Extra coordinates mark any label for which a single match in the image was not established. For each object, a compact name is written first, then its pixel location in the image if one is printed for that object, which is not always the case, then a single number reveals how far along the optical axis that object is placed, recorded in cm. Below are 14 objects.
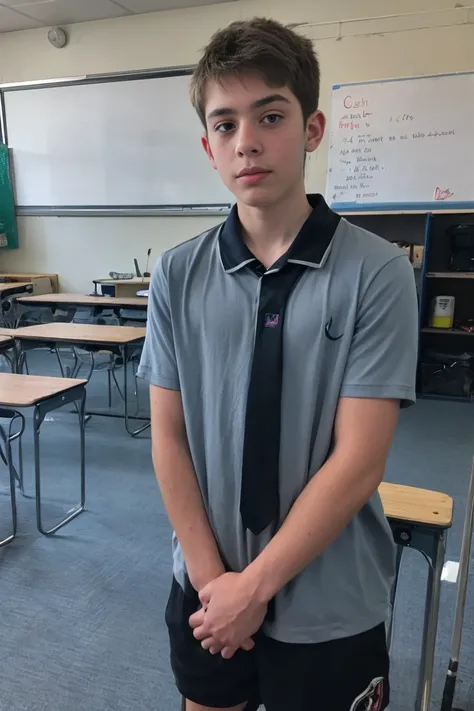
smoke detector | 566
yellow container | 453
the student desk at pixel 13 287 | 533
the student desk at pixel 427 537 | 119
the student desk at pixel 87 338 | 338
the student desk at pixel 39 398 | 219
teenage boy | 72
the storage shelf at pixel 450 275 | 434
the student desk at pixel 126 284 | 529
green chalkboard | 611
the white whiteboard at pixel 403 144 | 439
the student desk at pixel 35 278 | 599
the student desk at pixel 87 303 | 461
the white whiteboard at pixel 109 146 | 539
